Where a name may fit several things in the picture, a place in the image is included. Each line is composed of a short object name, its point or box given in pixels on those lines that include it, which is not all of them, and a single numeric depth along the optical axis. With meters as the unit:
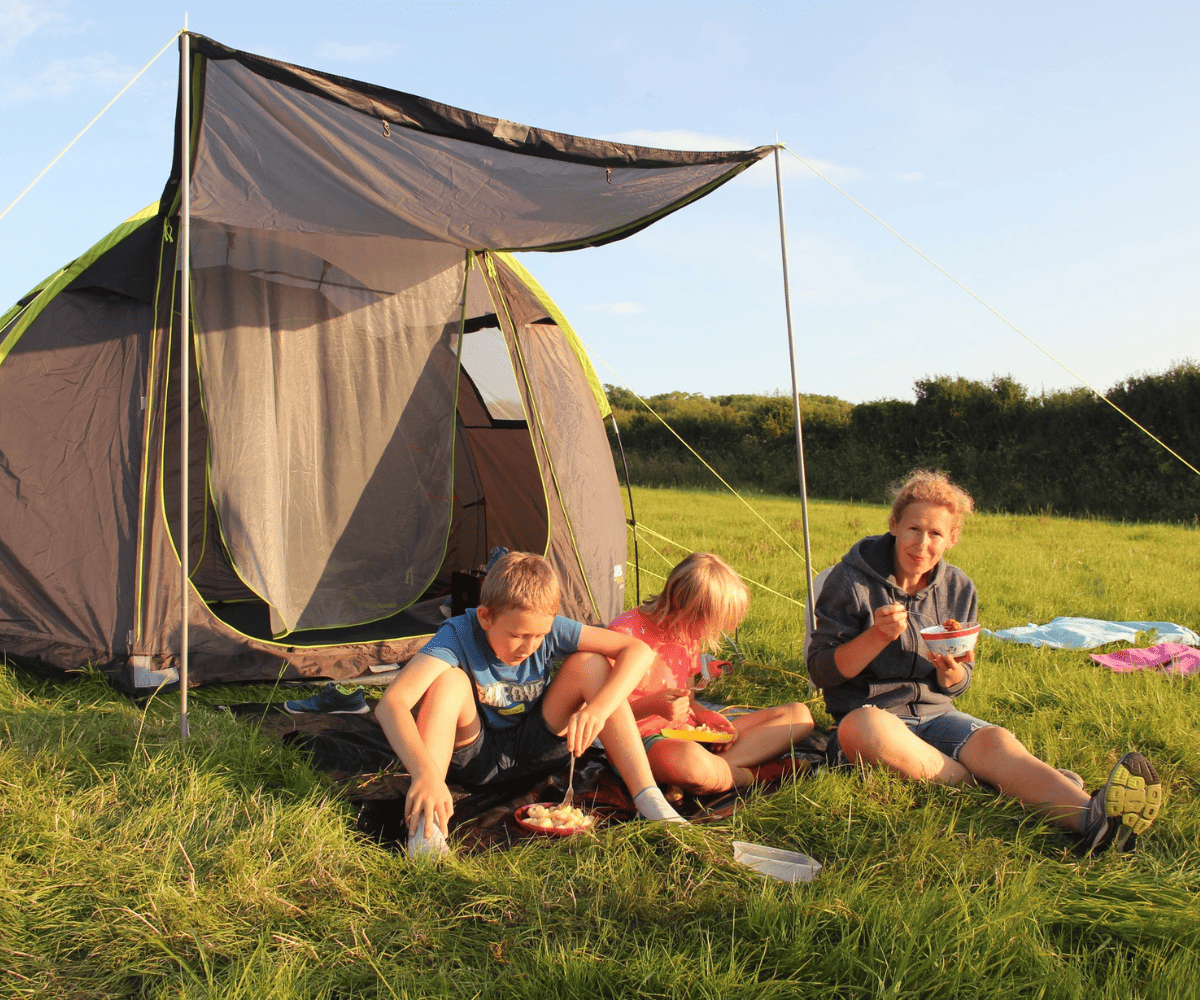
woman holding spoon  2.26
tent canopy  2.77
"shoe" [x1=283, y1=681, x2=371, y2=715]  3.13
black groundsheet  2.19
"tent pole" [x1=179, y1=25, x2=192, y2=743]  2.39
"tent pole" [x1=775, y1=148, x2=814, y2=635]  3.35
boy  2.08
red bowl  2.12
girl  2.38
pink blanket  3.59
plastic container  1.89
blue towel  4.04
